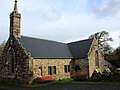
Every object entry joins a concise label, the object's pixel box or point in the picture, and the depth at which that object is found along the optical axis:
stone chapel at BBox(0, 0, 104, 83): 15.90
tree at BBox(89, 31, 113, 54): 37.30
